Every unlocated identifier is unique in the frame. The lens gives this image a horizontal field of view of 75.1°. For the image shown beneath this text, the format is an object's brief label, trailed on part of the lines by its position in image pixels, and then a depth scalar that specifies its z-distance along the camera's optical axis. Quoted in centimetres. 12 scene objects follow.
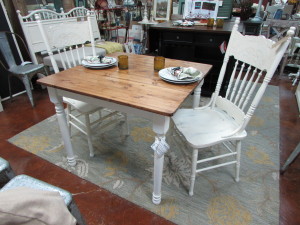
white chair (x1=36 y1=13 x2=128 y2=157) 152
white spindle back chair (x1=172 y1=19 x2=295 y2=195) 106
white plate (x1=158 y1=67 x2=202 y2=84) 117
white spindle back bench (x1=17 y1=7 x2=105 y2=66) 257
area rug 131
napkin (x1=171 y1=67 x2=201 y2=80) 118
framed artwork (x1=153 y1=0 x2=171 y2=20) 302
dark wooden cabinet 235
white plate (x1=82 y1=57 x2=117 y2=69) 141
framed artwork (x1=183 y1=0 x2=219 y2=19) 252
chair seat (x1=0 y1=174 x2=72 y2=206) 84
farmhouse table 99
